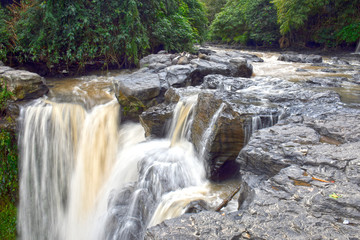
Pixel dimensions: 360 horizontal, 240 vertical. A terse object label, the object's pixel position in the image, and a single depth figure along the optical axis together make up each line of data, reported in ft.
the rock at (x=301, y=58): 41.61
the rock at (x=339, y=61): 39.73
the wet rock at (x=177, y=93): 20.38
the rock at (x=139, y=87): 22.16
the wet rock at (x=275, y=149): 10.05
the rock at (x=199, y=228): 6.93
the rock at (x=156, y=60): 28.83
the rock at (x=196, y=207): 11.73
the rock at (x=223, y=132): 14.42
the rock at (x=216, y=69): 26.18
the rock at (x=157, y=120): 19.88
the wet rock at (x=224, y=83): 22.34
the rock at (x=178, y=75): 24.06
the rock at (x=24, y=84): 21.53
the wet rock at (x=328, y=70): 31.65
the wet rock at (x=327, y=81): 22.66
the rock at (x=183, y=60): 27.92
